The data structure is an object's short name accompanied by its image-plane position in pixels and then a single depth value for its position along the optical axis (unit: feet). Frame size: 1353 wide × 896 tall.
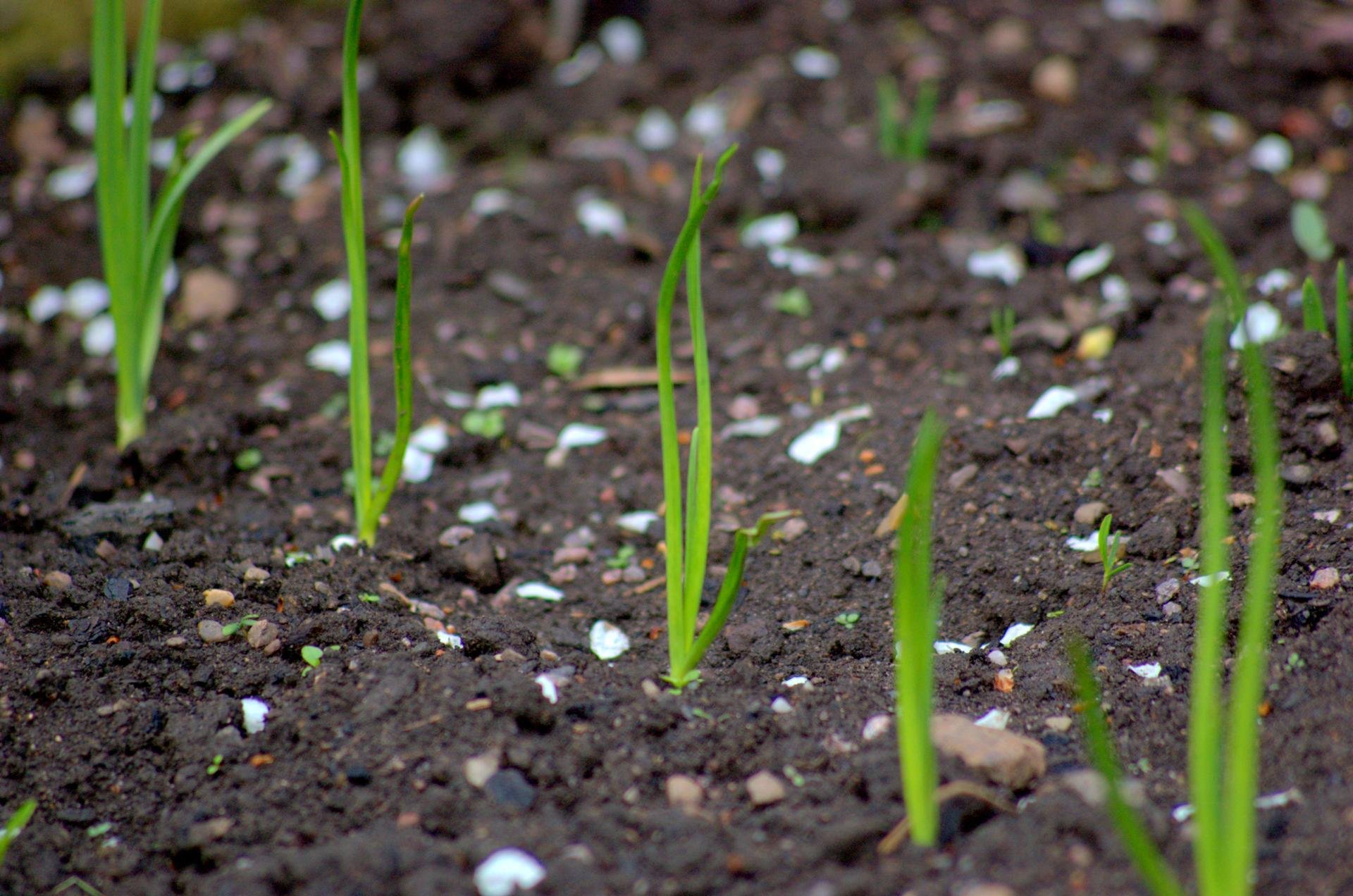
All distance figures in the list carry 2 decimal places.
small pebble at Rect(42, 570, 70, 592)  5.45
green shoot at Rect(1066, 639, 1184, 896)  4.98
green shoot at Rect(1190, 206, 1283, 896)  5.00
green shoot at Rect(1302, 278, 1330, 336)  5.56
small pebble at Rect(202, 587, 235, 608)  5.45
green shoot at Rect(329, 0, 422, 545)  5.44
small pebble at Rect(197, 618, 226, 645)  5.40
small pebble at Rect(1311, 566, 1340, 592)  5.36
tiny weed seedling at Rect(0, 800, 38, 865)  5.11
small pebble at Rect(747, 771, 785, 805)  5.21
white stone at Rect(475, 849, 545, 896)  5.12
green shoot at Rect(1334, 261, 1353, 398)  5.48
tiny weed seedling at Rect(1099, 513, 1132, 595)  5.41
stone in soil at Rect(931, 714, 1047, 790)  5.19
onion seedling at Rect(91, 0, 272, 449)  5.59
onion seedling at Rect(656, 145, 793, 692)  5.30
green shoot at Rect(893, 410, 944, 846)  5.07
